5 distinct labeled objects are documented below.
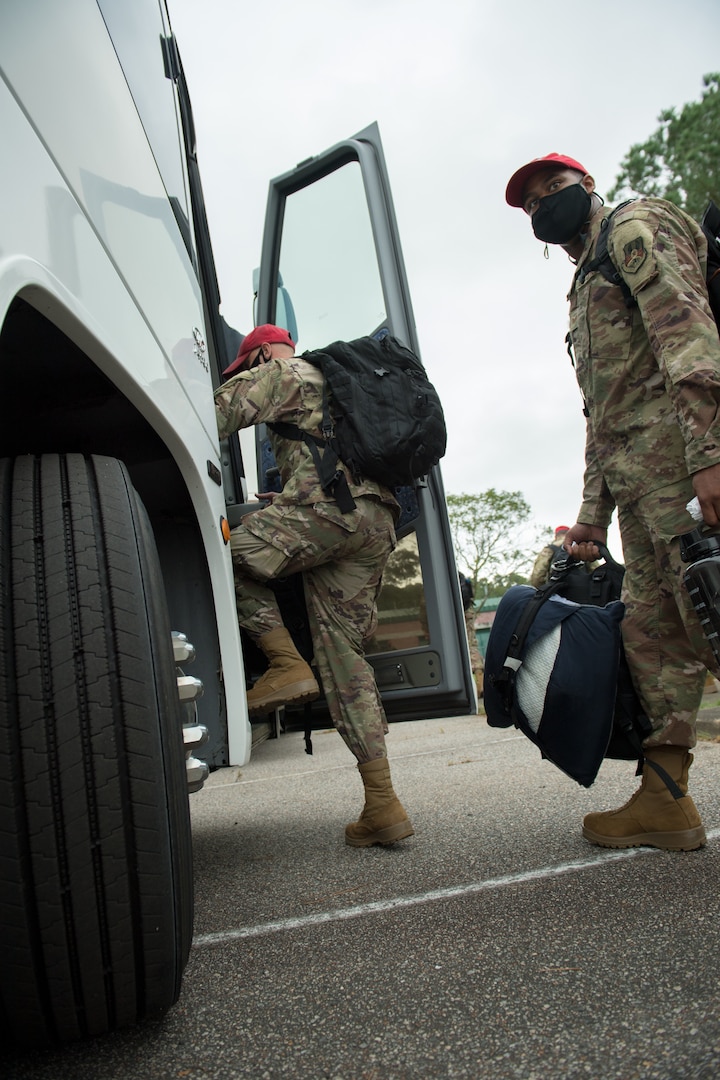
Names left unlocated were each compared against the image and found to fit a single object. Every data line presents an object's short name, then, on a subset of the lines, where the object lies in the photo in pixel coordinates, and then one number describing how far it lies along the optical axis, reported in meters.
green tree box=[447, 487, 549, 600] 33.25
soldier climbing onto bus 2.40
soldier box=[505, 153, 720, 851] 1.86
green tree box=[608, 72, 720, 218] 12.13
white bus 1.02
